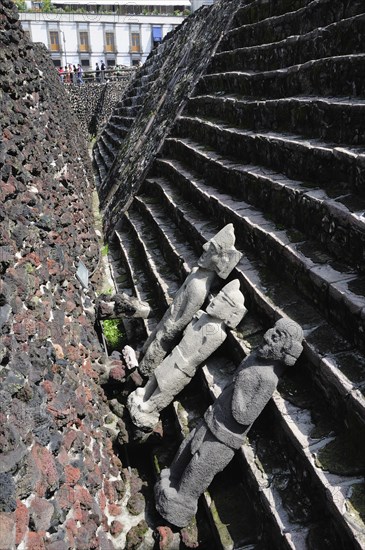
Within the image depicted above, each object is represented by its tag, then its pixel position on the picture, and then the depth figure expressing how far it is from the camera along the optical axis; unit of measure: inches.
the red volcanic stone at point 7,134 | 184.9
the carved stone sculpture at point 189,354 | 147.2
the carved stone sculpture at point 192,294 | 162.1
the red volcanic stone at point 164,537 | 125.1
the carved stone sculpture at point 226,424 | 115.3
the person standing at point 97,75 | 864.6
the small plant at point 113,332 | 229.1
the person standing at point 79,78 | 846.2
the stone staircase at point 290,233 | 102.9
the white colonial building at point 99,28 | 1449.3
